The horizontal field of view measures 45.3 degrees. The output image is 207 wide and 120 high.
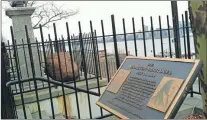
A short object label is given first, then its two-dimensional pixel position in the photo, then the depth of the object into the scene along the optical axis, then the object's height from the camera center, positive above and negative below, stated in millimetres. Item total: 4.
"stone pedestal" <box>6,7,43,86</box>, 6750 +397
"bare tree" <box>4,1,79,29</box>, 17500 +2102
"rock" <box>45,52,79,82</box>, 7055 -759
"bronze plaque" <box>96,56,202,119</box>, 2064 -476
